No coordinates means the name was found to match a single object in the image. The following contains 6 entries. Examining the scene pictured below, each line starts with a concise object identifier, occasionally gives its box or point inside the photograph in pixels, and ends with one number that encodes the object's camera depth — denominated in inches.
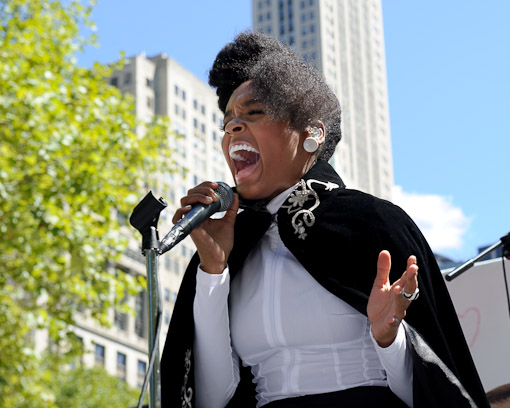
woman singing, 122.5
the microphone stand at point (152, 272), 107.0
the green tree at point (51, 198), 482.3
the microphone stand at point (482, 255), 153.6
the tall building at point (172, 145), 2502.5
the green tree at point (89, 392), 1590.6
